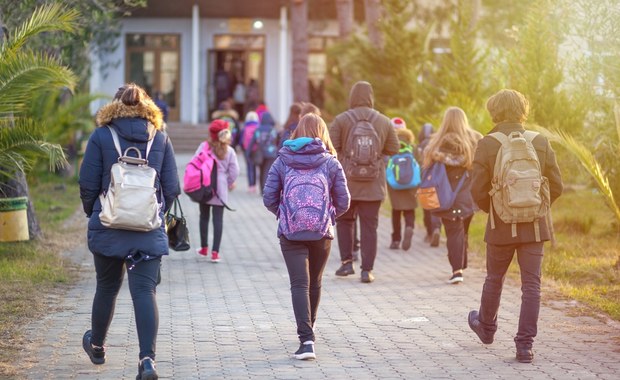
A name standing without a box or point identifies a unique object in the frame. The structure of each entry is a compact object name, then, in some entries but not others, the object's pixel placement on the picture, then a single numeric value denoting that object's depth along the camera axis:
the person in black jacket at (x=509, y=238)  8.01
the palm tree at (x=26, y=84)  10.82
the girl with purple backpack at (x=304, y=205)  8.01
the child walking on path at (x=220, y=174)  13.13
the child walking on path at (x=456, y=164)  11.68
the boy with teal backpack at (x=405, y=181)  14.28
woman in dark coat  7.07
